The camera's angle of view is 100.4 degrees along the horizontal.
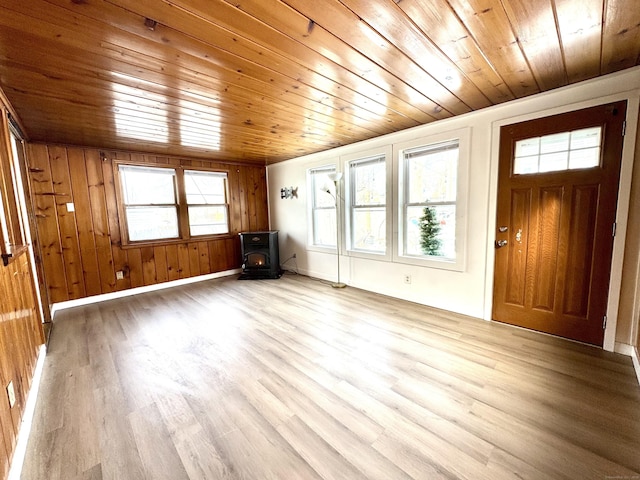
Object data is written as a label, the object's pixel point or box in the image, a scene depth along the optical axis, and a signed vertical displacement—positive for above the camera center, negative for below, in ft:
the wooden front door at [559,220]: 7.18 -0.55
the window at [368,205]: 12.79 +0.11
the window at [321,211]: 15.56 -0.17
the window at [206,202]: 15.85 +0.59
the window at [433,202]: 10.00 +0.11
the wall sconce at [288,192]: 17.08 +1.10
